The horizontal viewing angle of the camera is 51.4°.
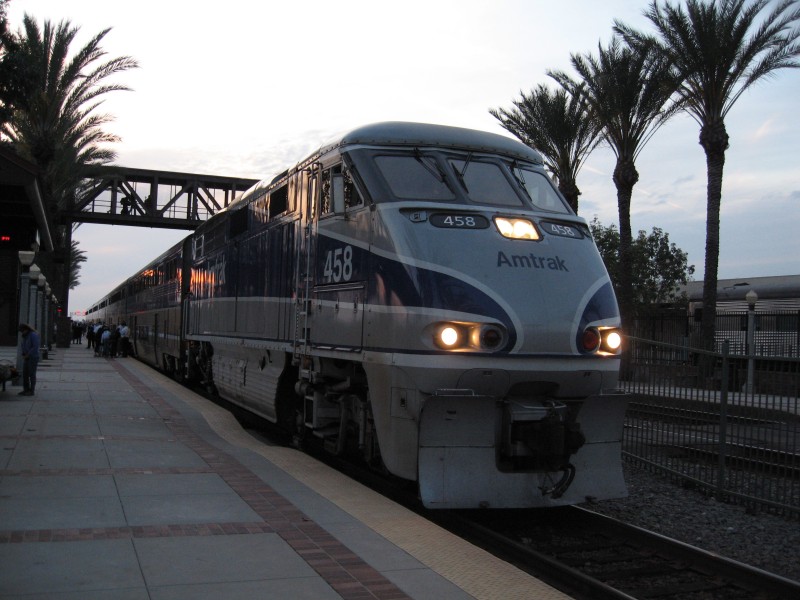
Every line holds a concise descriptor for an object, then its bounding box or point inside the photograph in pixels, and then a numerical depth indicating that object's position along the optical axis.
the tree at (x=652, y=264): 43.19
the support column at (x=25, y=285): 19.48
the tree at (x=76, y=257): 65.67
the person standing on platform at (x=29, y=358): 16.23
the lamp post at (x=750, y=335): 8.45
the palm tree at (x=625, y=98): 23.89
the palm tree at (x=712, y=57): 21.89
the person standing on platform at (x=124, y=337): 36.66
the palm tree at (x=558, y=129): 26.89
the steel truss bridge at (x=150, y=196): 47.25
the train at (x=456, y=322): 6.85
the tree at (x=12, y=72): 11.16
